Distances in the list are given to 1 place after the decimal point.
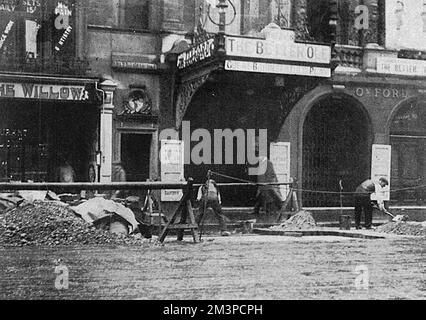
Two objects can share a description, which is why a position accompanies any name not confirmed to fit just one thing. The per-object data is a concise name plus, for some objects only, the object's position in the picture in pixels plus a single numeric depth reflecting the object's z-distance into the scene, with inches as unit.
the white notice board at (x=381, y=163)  906.1
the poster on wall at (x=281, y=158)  859.4
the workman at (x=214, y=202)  666.8
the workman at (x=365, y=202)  767.1
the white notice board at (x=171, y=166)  785.6
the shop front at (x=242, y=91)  706.8
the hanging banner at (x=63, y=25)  740.6
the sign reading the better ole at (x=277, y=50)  695.7
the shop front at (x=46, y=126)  711.7
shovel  806.4
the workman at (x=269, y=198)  786.2
